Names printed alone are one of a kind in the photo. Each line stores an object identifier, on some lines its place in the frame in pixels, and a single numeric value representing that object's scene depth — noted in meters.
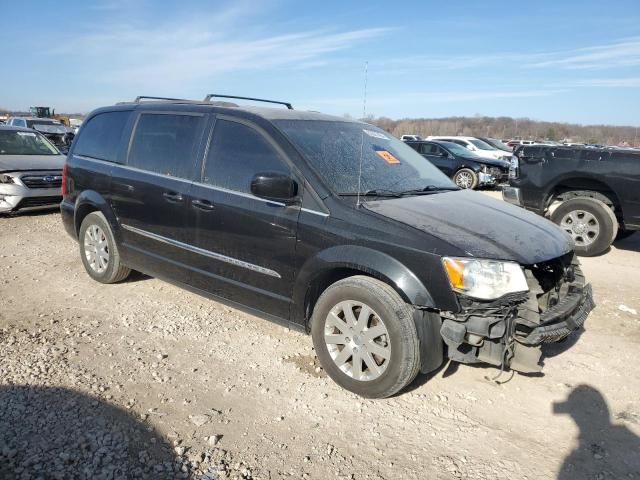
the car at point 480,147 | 19.84
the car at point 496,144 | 22.53
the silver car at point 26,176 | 7.99
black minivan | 2.87
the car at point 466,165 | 15.19
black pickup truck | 6.46
